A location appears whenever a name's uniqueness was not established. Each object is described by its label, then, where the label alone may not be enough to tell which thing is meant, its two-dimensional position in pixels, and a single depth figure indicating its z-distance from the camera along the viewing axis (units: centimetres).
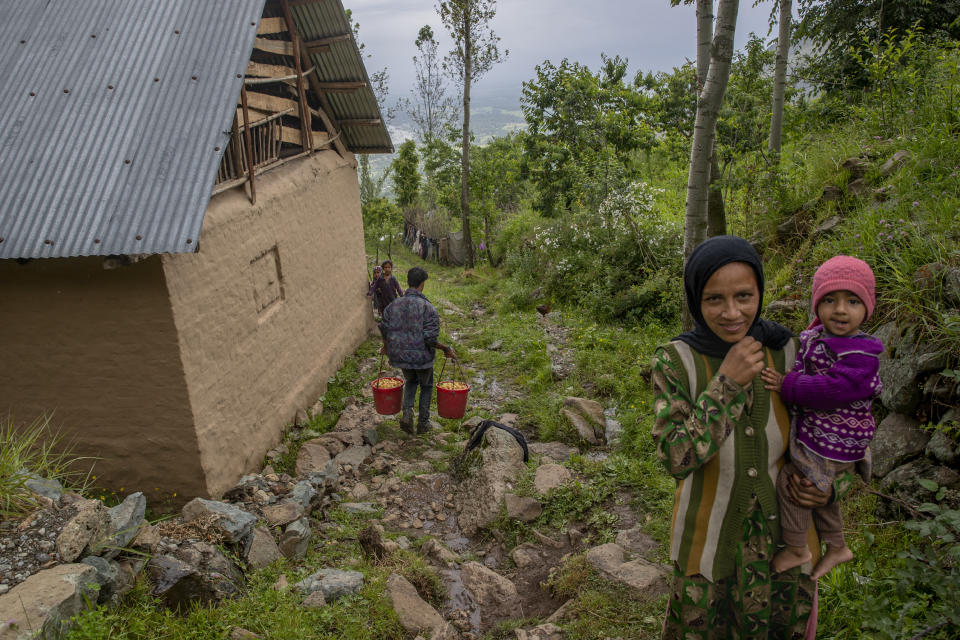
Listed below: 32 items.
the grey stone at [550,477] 483
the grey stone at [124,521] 320
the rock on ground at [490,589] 373
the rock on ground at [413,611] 339
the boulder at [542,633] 322
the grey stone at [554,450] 558
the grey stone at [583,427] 579
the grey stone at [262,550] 385
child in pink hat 179
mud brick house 413
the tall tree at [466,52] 1592
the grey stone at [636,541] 390
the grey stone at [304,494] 461
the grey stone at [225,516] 382
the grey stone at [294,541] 410
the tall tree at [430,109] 2920
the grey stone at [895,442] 346
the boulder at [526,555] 411
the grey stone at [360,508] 482
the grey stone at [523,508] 454
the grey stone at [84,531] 299
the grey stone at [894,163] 535
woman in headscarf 174
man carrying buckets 600
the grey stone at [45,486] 337
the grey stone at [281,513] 434
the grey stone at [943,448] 317
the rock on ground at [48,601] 255
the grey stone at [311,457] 546
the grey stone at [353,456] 564
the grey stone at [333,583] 354
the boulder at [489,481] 467
